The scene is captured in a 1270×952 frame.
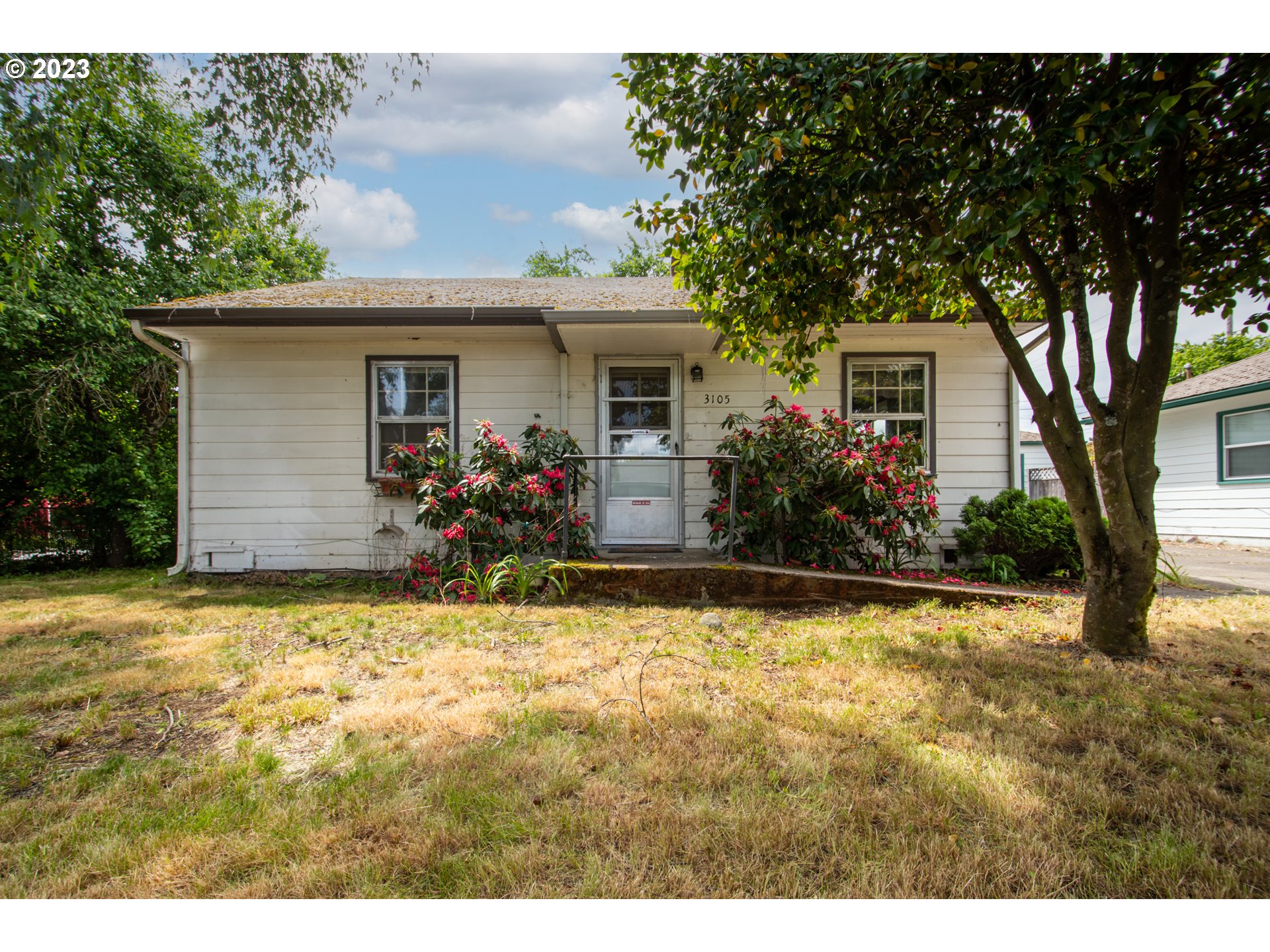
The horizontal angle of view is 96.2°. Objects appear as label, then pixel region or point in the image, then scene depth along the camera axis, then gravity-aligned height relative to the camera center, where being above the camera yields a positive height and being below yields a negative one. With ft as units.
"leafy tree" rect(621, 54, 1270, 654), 8.57 +5.15
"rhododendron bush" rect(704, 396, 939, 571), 18.39 -0.50
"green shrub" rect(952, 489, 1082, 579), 19.35 -1.95
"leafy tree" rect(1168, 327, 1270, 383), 60.29 +13.70
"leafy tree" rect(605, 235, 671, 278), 70.79 +27.59
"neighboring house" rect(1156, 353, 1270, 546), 32.14 +1.30
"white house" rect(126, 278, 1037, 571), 21.43 +2.59
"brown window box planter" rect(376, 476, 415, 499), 21.02 -0.32
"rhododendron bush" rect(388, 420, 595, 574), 18.10 -0.59
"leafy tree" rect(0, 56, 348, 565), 25.40 +5.84
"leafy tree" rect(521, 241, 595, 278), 80.48 +30.69
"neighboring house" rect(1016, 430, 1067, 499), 53.47 +0.81
